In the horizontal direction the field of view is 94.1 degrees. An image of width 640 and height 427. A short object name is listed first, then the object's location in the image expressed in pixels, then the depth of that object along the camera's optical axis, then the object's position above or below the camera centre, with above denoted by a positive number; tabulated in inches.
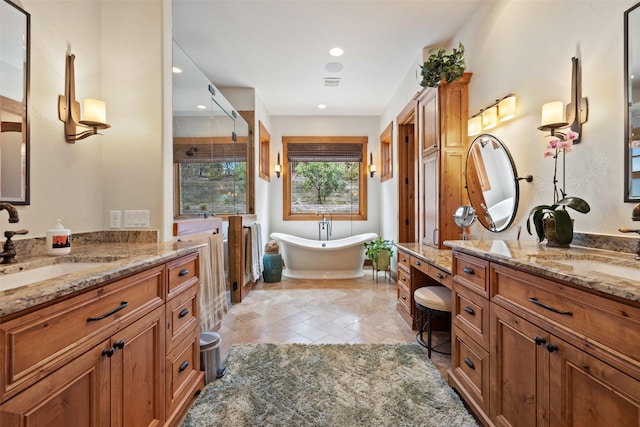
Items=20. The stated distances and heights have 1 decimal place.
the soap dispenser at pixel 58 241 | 54.7 -5.5
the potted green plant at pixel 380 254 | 180.2 -25.6
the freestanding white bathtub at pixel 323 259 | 186.5 -29.9
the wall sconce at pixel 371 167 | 219.1 +33.1
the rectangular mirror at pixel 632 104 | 50.8 +18.8
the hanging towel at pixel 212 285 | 93.7 -25.1
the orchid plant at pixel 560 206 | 57.5 +1.3
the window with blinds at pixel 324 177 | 222.4 +26.7
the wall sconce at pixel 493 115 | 83.3 +29.7
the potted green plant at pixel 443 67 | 100.0 +48.9
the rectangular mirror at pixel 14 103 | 51.3 +19.0
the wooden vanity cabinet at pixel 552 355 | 32.9 -19.6
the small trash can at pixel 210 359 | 76.2 -38.2
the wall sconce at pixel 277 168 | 218.7 +32.0
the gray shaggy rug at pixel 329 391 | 63.2 -43.6
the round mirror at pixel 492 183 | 84.1 +9.2
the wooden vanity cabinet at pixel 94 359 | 29.8 -18.8
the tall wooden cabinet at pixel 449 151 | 107.5 +22.5
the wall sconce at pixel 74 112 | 63.6 +21.4
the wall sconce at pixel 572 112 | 61.4 +21.5
